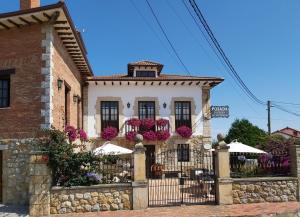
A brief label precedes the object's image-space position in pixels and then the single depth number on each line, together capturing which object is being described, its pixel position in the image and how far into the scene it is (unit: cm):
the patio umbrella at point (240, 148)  1107
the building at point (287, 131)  3059
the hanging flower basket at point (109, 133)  1498
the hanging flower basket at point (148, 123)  1512
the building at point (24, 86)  866
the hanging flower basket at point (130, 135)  1494
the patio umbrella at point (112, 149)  1096
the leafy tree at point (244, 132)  1991
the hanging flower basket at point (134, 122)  1505
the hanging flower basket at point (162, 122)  1520
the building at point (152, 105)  1520
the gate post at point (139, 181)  806
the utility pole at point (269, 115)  2139
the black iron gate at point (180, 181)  900
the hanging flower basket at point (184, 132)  1527
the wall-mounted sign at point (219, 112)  1561
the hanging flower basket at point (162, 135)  1504
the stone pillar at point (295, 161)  873
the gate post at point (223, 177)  839
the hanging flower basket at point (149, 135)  1496
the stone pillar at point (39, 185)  771
